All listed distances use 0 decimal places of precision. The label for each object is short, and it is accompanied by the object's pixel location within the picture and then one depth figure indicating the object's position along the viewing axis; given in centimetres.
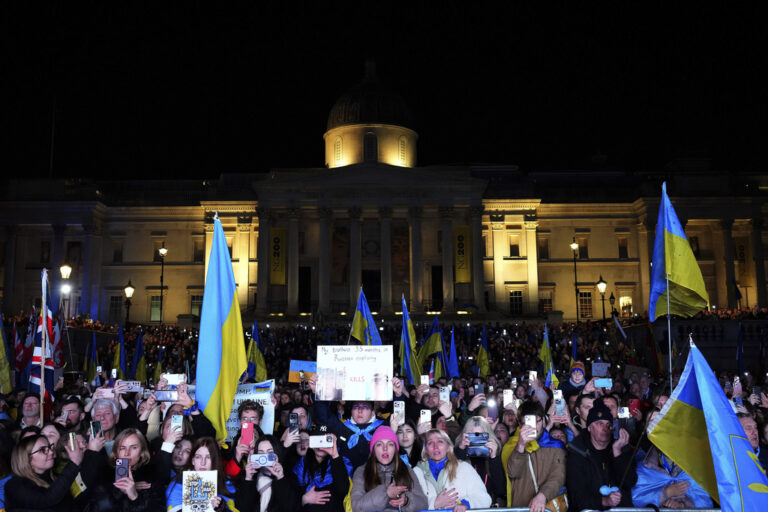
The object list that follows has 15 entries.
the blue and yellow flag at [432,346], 2058
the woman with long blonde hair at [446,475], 688
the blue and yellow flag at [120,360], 2123
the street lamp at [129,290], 3122
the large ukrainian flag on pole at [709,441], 553
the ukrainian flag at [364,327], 1714
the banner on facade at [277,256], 5147
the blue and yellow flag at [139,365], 2222
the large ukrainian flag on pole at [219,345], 833
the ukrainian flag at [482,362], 2345
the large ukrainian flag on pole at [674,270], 959
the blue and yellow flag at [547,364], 1812
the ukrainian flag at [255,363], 2063
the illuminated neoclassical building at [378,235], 5172
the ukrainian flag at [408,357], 1639
